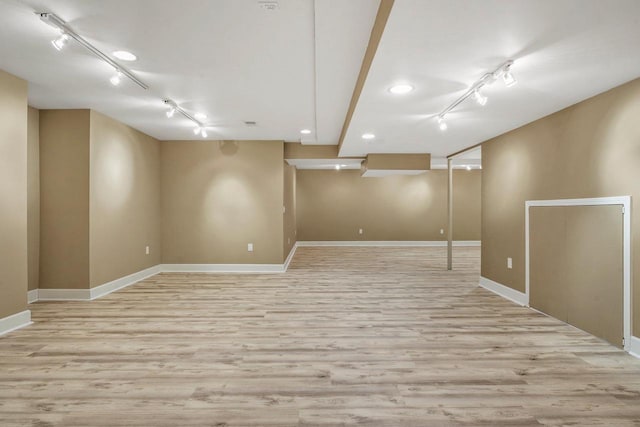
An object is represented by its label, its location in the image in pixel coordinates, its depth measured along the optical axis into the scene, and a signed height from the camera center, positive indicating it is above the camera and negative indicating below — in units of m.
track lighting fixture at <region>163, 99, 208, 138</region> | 3.87 +1.35
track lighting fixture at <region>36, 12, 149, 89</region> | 2.08 +1.31
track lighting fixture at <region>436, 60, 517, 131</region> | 2.39 +1.10
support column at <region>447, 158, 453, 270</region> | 6.42 -0.13
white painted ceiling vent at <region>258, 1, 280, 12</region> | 1.94 +1.31
